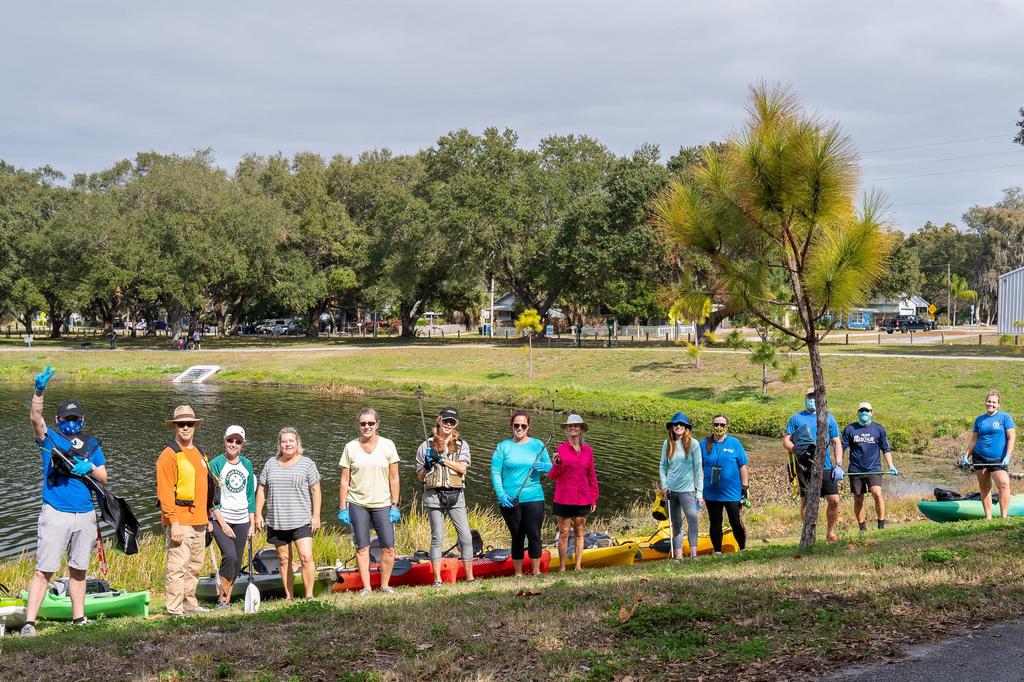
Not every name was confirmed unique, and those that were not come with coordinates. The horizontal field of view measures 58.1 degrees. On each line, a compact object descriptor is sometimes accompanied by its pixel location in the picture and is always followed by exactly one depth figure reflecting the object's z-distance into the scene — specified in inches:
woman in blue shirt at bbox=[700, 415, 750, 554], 450.6
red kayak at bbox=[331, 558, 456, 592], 416.5
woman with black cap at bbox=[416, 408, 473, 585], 391.9
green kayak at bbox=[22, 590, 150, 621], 344.8
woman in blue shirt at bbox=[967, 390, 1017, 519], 496.4
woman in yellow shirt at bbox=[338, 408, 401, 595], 372.5
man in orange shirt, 336.8
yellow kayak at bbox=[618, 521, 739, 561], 482.6
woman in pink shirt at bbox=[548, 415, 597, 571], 418.3
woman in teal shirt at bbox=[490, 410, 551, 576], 402.3
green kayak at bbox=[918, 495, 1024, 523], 543.2
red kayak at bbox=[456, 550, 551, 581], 434.3
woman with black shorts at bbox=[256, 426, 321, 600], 359.6
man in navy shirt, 520.1
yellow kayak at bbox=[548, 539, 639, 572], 460.1
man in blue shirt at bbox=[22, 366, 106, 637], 310.5
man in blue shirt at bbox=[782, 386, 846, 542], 486.6
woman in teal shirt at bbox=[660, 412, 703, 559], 438.3
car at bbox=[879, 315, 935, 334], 3161.9
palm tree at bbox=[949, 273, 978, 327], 3935.5
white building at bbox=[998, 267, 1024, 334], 1868.8
